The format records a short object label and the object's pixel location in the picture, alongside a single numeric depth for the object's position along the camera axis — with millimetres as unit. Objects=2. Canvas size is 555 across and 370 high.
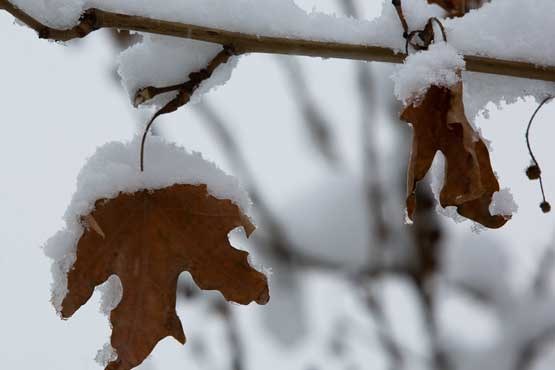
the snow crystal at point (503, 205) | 1500
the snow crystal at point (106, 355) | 1510
